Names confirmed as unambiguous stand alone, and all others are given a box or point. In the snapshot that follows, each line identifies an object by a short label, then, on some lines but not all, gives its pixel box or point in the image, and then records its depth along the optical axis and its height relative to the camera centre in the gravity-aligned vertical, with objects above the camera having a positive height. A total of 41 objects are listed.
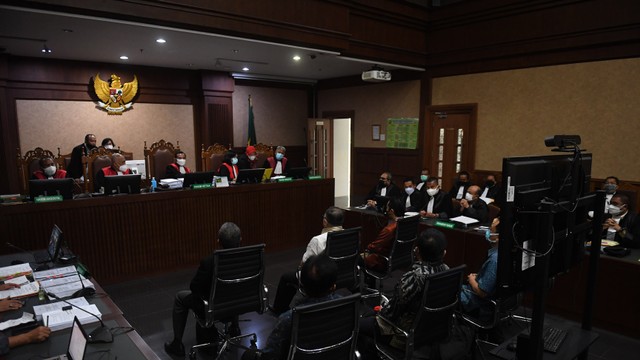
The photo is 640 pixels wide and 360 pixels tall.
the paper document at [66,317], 1.98 -0.93
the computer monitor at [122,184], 4.51 -0.57
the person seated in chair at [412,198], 5.49 -0.88
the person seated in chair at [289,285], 3.31 -1.25
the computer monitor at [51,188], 4.07 -0.55
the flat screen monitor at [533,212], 1.61 -0.33
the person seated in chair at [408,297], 2.31 -0.94
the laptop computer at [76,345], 1.56 -0.85
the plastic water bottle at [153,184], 5.02 -0.63
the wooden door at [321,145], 9.85 -0.27
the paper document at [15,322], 1.94 -0.92
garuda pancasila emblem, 7.50 +0.79
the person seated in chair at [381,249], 3.61 -1.05
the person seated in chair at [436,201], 5.18 -0.89
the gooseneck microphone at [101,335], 1.90 -0.97
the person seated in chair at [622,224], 3.75 -0.90
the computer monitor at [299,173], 6.10 -0.59
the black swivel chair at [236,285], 2.64 -1.03
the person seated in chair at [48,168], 5.13 -0.43
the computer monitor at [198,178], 5.07 -0.56
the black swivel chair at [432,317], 2.26 -1.08
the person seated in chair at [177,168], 6.12 -0.52
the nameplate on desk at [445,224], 4.33 -0.99
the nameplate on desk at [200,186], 5.04 -0.66
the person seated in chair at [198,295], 2.71 -1.14
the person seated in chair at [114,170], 5.63 -0.50
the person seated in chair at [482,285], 2.57 -1.00
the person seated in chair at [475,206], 4.70 -0.87
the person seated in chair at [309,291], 1.93 -0.79
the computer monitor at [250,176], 5.55 -0.58
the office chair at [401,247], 3.56 -1.04
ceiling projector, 7.27 +1.08
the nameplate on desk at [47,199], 4.05 -0.65
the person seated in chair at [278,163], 7.52 -0.54
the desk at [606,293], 3.30 -1.38
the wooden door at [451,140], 7.04 -0.11
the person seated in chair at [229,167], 6.60 -0.54
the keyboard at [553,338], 2.02 -1.07
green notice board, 7.96 +0.02
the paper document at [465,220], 4.32 -0.95
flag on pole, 9.35 +0.08
